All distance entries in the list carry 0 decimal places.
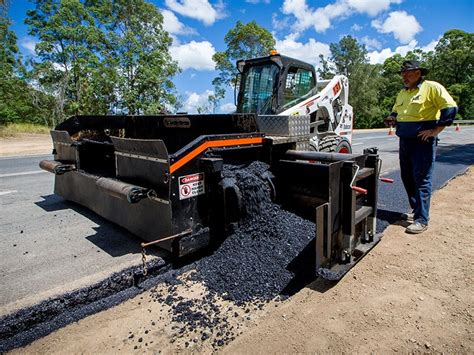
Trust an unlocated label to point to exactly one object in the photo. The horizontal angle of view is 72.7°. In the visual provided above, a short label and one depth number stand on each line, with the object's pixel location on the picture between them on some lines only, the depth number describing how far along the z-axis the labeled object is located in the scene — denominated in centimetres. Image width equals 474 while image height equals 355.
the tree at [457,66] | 4412
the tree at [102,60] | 1881
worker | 356
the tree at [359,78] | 4009
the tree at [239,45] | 2727
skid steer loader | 269
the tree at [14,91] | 2078
